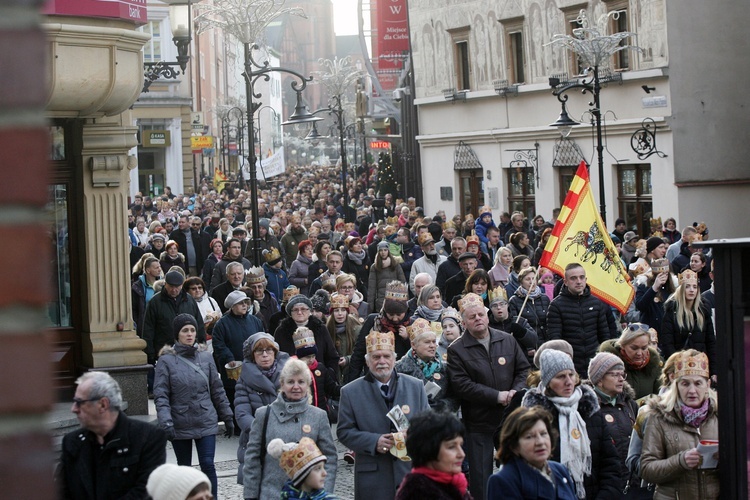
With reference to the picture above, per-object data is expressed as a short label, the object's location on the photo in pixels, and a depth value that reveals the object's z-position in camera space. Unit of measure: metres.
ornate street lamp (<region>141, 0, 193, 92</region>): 24.29
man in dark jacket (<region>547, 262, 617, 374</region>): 16.62
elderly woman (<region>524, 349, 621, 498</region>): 10.27
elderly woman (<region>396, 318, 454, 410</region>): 13.56
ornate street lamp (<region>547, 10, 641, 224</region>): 35.30
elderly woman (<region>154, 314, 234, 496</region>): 14.24
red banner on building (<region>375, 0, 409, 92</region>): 64.35
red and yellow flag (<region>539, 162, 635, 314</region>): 19.95
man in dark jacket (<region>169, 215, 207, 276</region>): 33.36
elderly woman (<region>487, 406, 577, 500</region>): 8.42
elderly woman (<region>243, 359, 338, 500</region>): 11.04
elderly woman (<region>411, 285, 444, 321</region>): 17.78
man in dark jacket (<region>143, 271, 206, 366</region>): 19.40
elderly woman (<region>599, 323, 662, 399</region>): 12.61
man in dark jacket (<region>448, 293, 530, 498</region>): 13.42
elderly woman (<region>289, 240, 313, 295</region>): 27.53
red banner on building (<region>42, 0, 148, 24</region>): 15.36
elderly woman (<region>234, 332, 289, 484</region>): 13.94
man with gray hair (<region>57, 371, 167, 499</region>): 8.86
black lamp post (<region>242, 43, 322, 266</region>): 27.41
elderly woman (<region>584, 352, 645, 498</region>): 10.87
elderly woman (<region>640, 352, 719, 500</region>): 10.03
